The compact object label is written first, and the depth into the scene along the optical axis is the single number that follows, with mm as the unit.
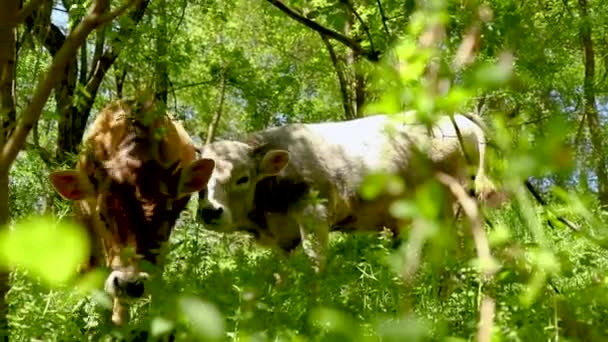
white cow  7223
